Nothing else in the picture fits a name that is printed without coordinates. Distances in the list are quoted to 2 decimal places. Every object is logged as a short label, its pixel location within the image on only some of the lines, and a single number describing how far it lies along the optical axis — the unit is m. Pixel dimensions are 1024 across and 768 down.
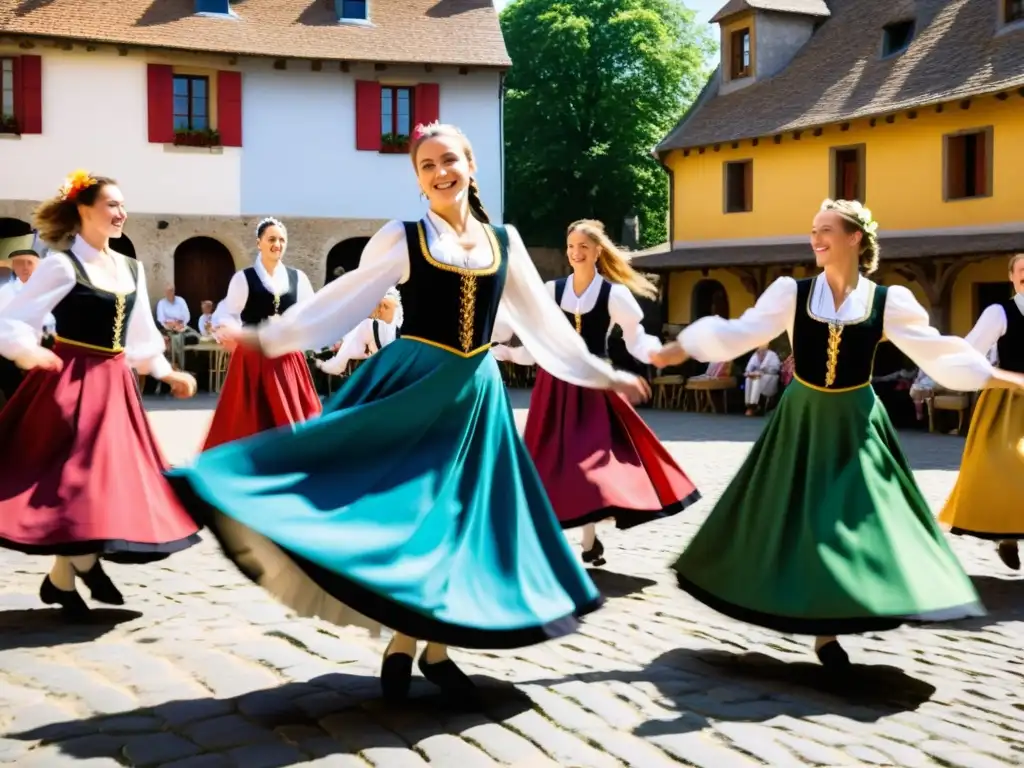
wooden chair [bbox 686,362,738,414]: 22.25
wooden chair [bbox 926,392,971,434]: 17.91
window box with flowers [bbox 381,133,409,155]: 26.61
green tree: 38.72
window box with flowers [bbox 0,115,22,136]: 24.67
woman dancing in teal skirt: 3.86
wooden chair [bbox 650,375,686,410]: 23.42
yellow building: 21.66
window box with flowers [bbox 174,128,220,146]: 25.56
